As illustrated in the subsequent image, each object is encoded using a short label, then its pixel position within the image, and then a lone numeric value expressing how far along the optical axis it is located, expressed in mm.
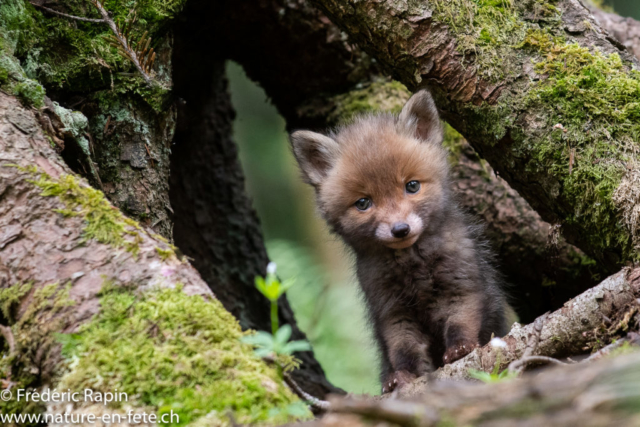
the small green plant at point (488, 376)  3864
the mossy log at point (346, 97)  10555
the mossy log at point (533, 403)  2318
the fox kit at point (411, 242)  7629
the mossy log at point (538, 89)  6840
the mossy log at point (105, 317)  3799
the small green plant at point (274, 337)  3662
